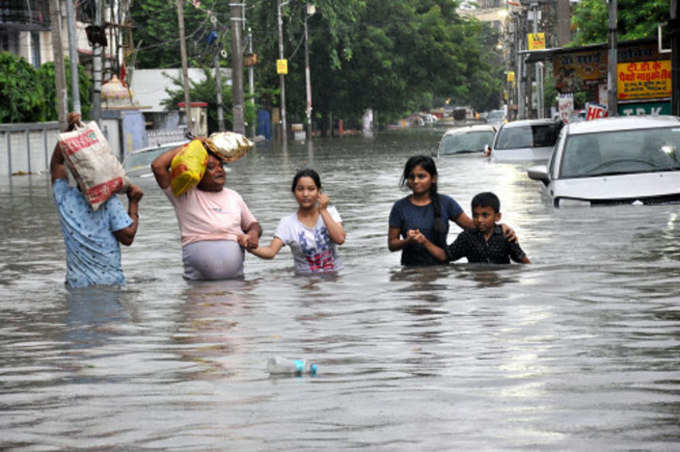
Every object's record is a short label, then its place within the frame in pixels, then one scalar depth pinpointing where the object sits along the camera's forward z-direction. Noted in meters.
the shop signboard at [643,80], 35.47
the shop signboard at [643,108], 35.69
